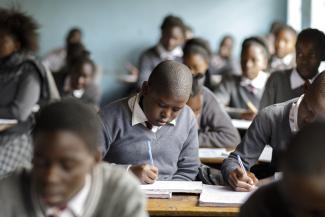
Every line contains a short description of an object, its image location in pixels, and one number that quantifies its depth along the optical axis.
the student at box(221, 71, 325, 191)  2.78
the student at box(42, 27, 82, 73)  8.73
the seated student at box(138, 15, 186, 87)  6.28
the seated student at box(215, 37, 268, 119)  5.10
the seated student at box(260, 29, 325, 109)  3.94
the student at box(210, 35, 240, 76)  8.43
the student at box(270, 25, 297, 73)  7.05
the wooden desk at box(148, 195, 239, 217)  2.33
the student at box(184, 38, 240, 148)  3.81
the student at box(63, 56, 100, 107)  6.23
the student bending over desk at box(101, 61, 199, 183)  2.70
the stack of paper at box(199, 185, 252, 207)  2.38
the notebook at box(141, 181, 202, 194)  2.53
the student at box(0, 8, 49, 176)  4.24
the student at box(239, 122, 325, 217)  1.29
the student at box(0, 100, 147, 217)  1.58
